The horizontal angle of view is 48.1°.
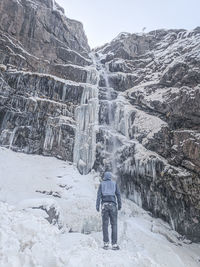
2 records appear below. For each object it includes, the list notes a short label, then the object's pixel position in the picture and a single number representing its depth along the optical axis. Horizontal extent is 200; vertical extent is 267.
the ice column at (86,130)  16.92
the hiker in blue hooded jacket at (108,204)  5.13
